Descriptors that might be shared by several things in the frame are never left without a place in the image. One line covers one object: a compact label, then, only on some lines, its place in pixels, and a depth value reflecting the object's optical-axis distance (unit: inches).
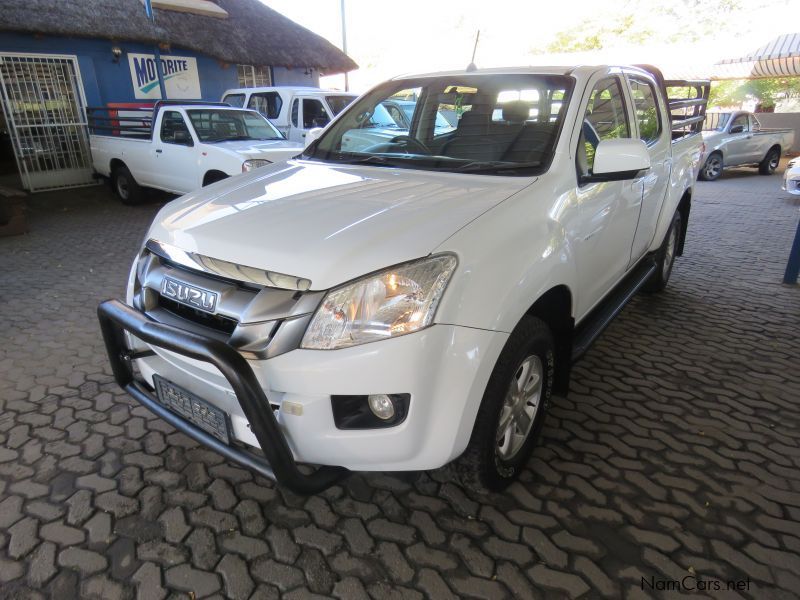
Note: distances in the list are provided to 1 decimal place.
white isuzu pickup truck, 67.2
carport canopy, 619.5
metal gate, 383.6
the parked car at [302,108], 384.2
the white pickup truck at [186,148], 287.4
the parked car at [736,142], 496.1
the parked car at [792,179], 364.2
